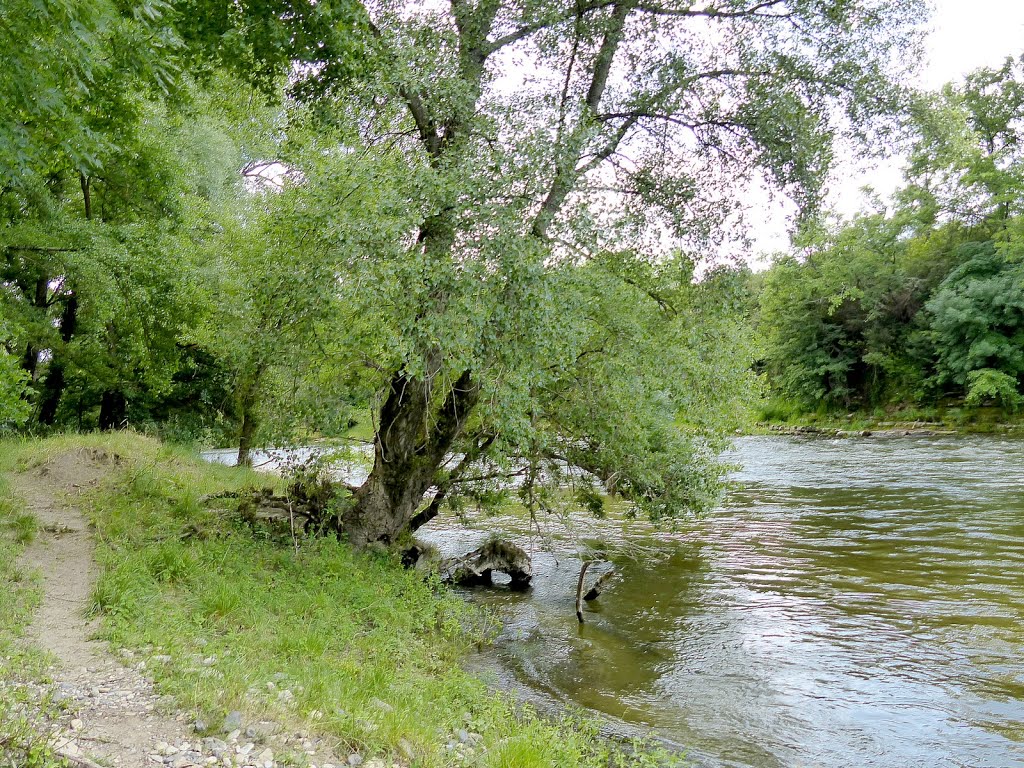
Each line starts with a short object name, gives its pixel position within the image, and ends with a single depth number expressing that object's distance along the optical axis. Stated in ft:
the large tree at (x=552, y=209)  26.55
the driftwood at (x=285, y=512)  37.55
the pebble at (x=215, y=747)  13.25
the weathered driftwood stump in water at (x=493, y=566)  42.19
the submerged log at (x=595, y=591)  38.42
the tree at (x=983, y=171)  130.31
